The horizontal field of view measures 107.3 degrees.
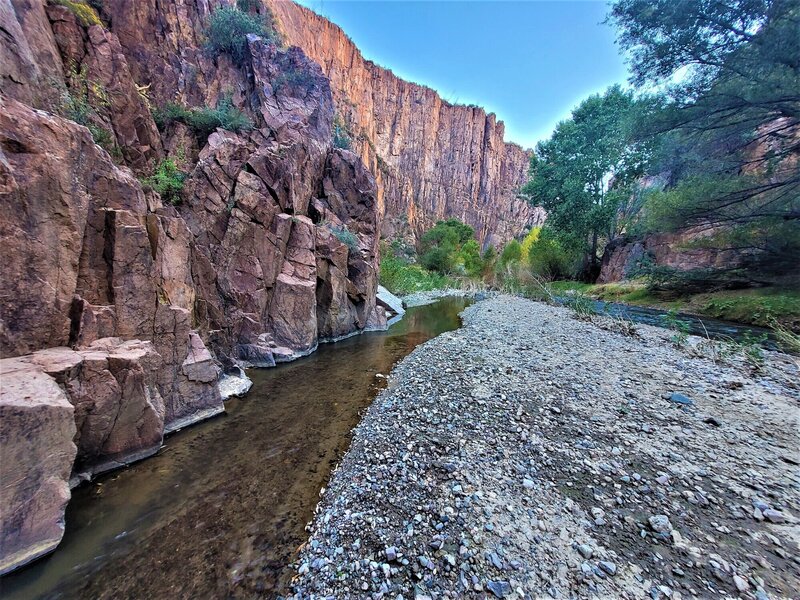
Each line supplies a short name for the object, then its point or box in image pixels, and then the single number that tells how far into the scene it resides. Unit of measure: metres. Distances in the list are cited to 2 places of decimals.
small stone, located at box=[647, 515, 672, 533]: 2.82
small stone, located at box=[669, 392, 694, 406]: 5.06
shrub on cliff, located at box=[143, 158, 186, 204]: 8.56
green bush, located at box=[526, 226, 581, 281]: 30.94
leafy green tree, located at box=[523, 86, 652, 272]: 23.66
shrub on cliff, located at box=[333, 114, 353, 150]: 19.43
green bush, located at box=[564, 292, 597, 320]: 14.02
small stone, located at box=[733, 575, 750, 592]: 2.27
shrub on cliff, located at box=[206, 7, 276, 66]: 14.12
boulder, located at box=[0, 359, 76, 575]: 2.75
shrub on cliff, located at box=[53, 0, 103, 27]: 8.06
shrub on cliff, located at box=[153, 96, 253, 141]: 10.64
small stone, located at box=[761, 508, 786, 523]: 2.82
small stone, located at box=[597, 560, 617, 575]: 2.48
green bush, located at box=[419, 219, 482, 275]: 43.86
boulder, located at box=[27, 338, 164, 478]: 3.77
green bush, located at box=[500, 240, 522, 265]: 36.54
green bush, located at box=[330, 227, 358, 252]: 13.60
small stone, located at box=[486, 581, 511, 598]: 2.43
